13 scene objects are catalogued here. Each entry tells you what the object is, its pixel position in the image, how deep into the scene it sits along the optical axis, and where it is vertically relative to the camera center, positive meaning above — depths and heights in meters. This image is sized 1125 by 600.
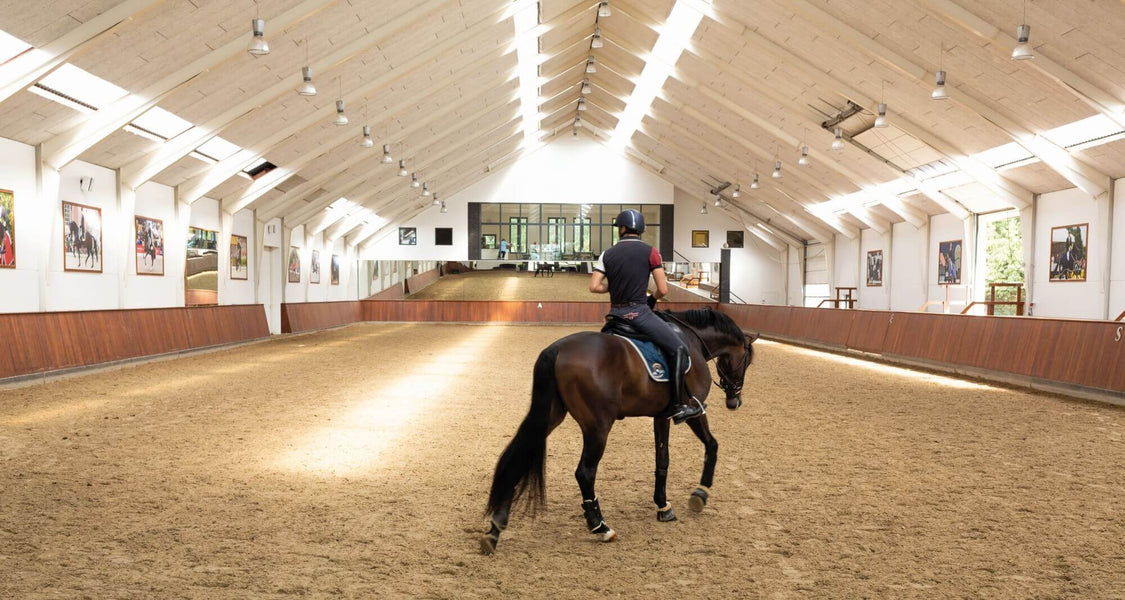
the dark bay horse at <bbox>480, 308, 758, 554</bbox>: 4.49 -0.77
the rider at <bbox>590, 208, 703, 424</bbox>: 4.96 -0.09
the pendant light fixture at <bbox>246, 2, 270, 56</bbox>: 11.88 +3.37
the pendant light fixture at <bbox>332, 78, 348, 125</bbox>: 17.05 +3.34
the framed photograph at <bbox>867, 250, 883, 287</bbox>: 29.59 +0.34
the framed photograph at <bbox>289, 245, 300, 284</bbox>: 28.89 +0.32
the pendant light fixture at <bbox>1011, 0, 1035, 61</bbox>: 11.77 +3.33
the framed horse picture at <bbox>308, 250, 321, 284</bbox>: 31.43 +0.23
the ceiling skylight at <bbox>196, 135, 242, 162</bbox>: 19.28 +2.99
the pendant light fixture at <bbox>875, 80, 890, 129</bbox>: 17.17 +3.50
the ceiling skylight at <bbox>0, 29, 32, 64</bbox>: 11.23 +3.07
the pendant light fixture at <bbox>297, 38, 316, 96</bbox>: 14.52 +3.40
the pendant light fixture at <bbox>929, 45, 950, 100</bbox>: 14.37 +3.35
